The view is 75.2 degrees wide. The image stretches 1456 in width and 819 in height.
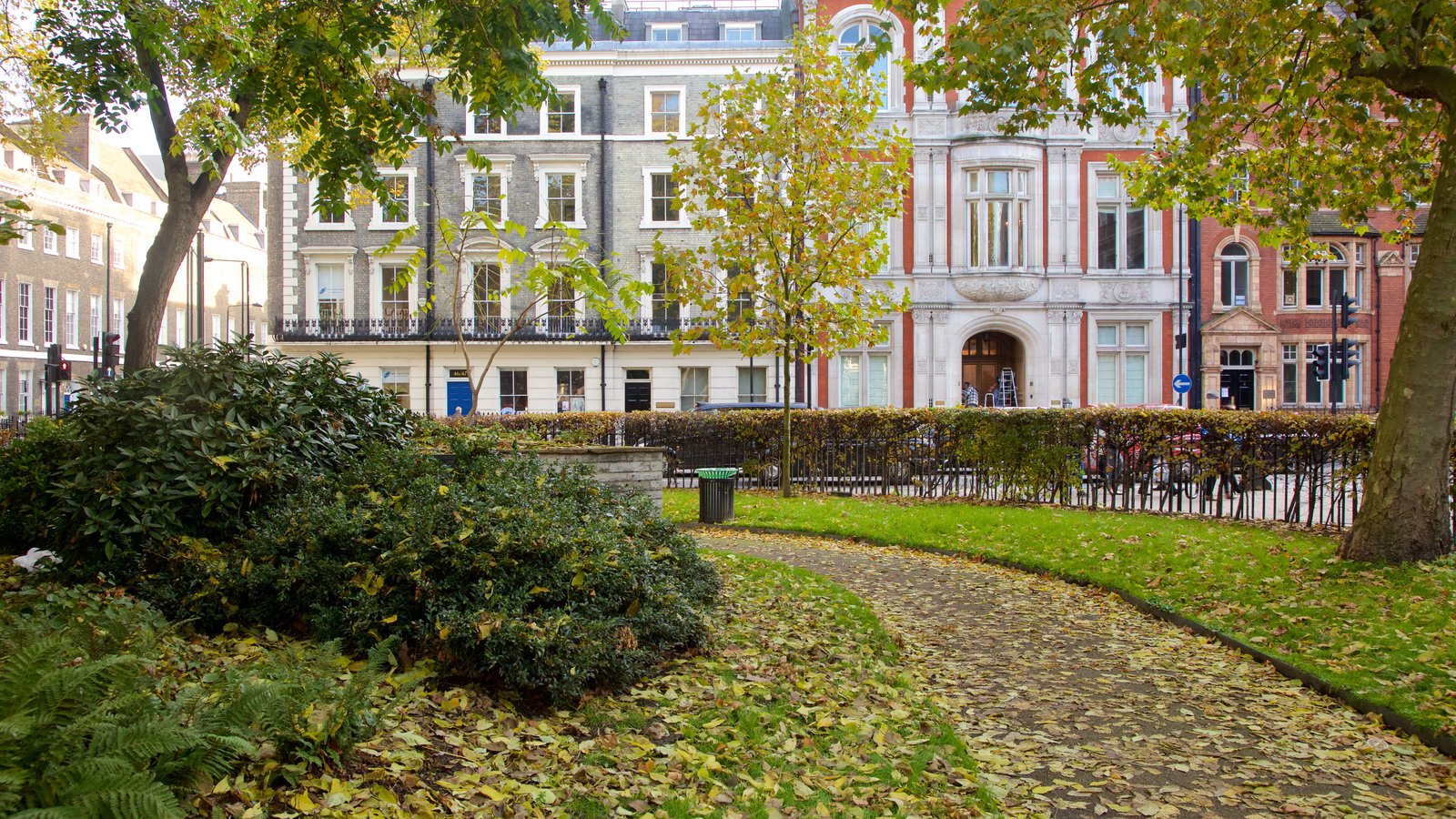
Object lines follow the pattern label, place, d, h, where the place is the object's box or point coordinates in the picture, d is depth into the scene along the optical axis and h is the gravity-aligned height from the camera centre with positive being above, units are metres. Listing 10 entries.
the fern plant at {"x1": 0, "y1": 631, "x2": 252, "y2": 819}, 2.80 -1.08
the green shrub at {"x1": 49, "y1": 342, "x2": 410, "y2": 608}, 5.62 -0.36
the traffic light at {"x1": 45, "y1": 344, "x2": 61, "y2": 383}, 25.11 +1.14
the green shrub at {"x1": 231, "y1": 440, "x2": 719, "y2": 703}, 4.84 -1.00
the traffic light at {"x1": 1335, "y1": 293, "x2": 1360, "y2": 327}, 25.64 +2.68
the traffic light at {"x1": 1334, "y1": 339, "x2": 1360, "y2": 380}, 25.33 +1.16
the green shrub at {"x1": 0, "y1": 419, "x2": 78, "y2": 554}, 6.87 -0.59
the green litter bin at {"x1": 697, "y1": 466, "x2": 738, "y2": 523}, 14.49 -1.38
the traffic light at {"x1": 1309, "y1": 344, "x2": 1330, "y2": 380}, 26.20 +1.13
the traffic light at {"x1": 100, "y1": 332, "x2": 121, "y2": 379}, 24.94 +1.41
